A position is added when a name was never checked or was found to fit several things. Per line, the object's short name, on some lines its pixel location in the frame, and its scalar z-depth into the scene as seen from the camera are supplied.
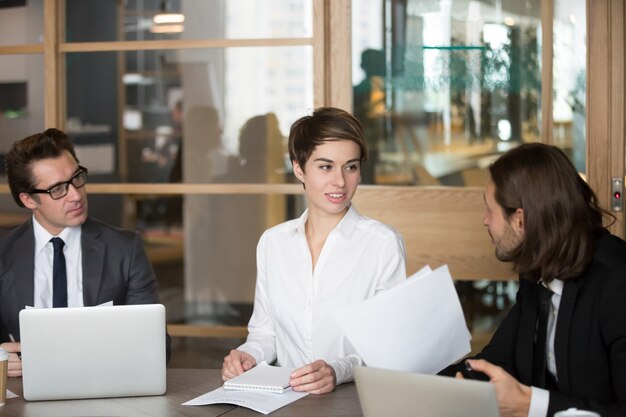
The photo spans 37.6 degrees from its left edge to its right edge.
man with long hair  2.17
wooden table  2.16
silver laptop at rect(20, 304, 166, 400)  2.24
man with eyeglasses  2.96
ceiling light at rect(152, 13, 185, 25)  4.35
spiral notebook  2.30
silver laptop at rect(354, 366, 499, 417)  1.73
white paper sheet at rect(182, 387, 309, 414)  2.18
